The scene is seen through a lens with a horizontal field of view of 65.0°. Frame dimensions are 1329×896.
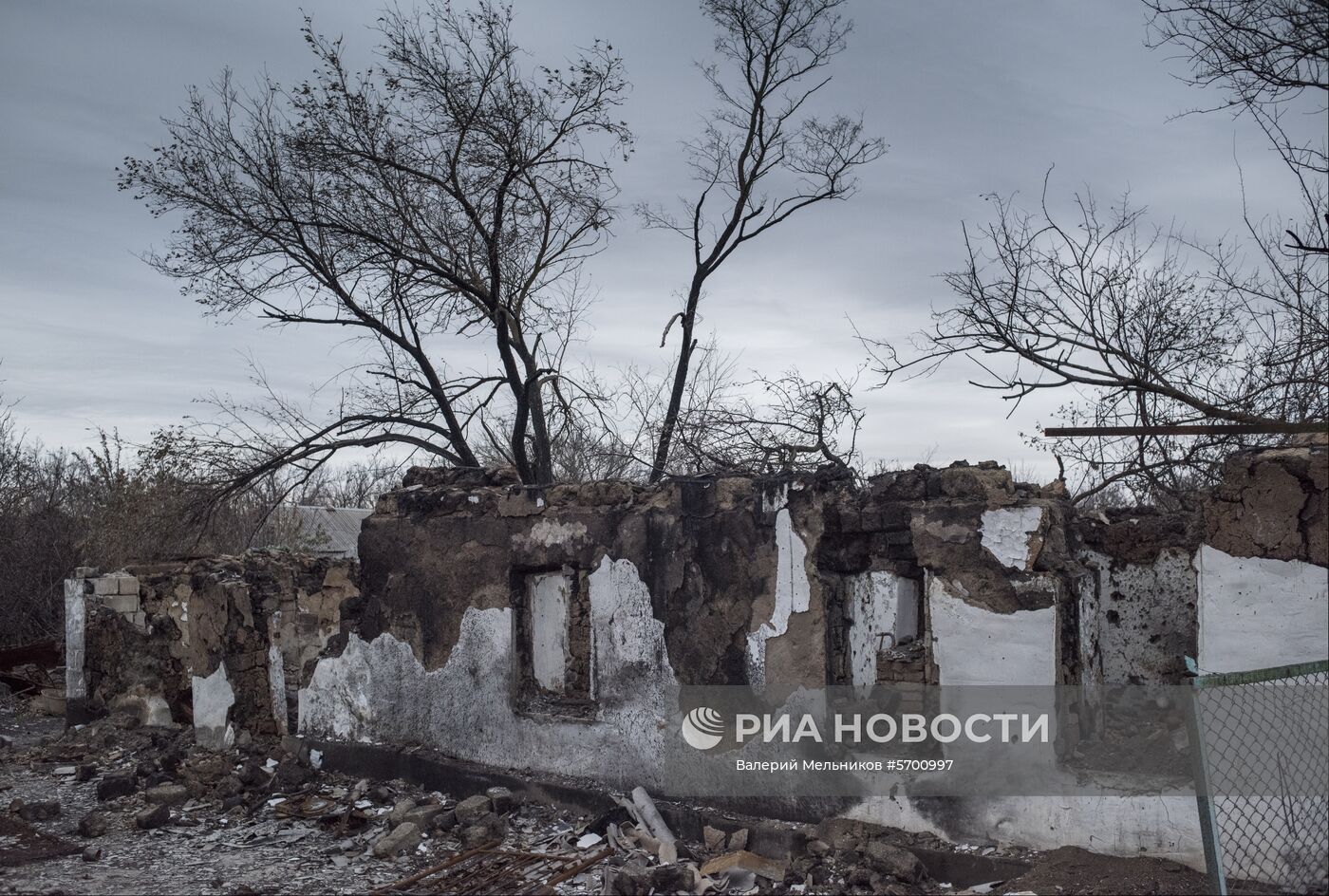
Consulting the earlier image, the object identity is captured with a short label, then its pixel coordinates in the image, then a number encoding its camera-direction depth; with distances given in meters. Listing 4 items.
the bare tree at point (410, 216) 12.25
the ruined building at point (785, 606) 4.85
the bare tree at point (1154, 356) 7.49
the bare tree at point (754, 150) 14.37
